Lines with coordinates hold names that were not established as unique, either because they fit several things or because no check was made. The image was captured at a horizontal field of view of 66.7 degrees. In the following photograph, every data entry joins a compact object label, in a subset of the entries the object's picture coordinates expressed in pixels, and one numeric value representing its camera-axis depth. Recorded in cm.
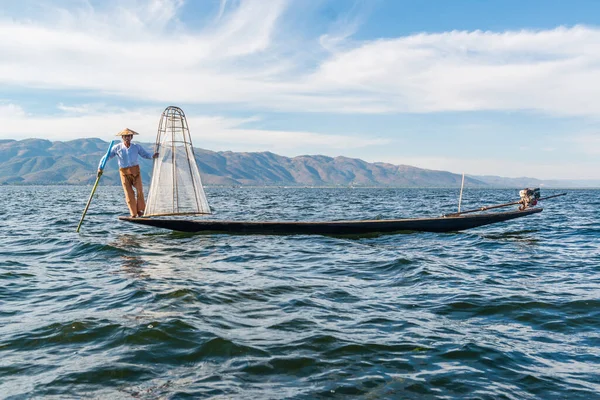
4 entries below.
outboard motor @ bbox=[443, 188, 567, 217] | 2028
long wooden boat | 1783
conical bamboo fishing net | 1739
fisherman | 1694
